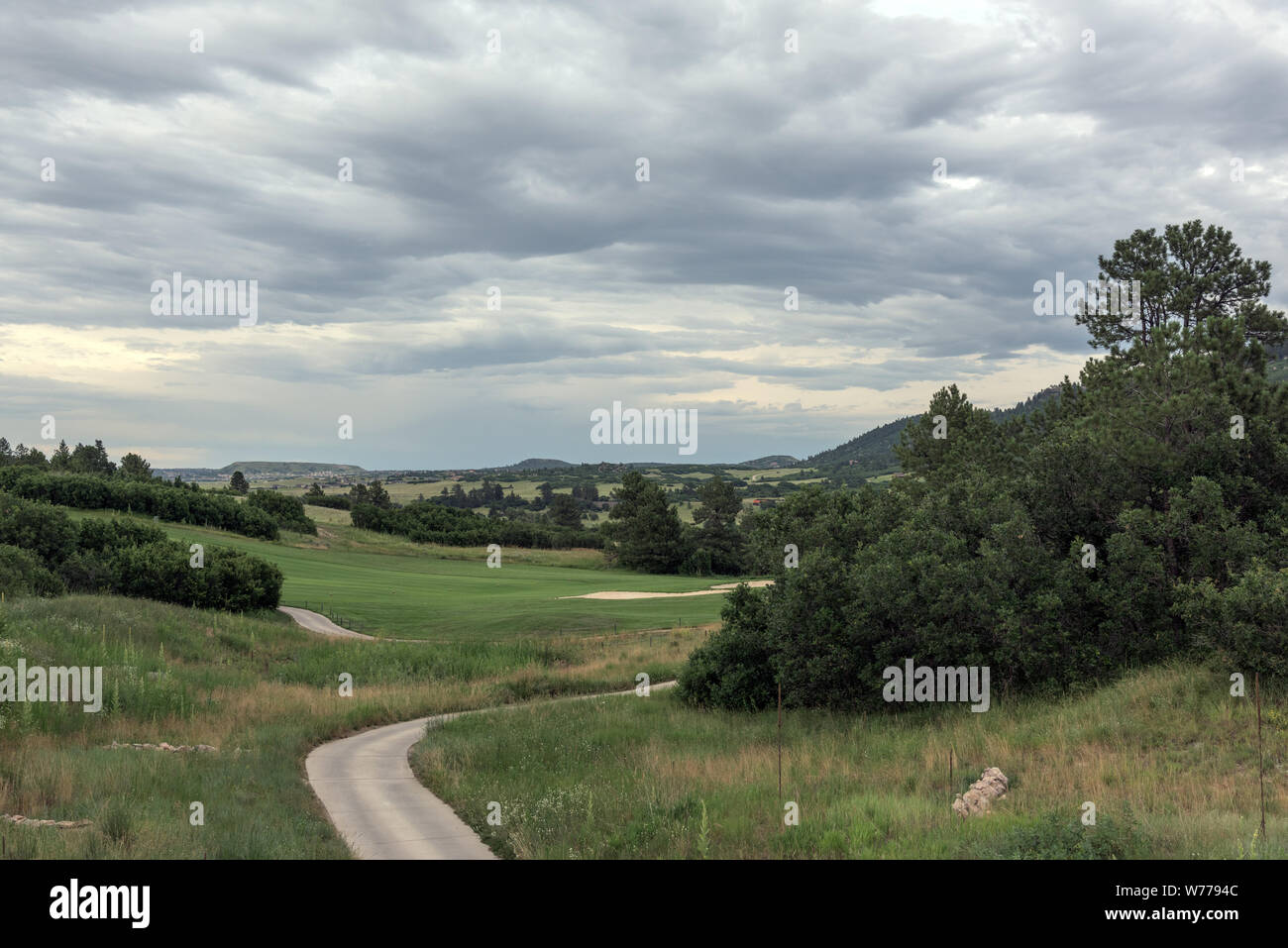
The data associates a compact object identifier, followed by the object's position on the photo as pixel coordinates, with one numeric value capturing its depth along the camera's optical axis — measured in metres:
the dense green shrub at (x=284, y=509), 119.33
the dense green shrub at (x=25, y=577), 38.03
